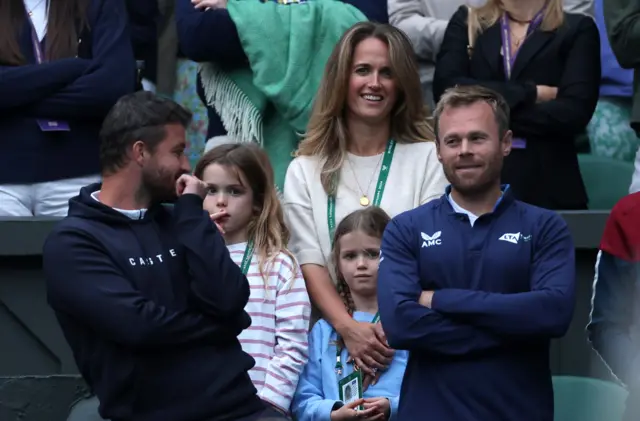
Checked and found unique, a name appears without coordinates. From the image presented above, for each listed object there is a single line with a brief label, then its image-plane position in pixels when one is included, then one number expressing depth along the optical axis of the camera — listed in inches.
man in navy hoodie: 358.0
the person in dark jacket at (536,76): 502.3
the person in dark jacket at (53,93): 504.7
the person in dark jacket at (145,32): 590.2
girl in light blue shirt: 414.9
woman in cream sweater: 449.7
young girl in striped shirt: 420.0
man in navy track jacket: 369.1
